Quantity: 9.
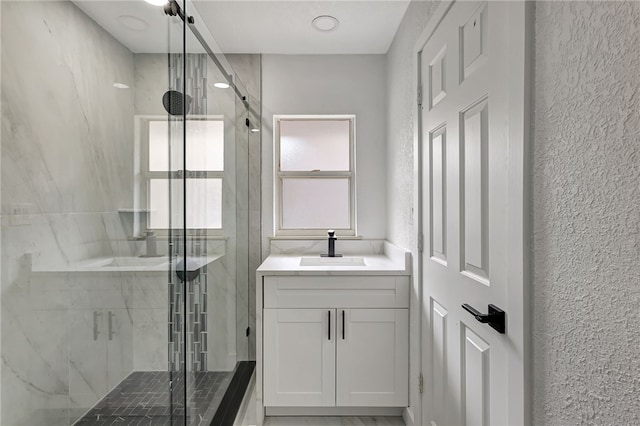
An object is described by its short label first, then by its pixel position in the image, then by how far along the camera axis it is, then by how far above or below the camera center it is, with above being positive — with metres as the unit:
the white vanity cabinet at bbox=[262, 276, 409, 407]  1.92 -0.70
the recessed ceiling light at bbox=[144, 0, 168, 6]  1.27 +0.79
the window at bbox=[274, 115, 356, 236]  2.76 +0.31
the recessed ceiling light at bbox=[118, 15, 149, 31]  1.26 +0.71
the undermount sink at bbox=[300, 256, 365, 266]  2.44 -0.33
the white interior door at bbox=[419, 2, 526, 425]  0.88 +0.01
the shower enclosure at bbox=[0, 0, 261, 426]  1.04 +0.01
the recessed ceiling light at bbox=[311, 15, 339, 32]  2.14 +1.23
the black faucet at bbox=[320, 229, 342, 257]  2.51 -0.20
